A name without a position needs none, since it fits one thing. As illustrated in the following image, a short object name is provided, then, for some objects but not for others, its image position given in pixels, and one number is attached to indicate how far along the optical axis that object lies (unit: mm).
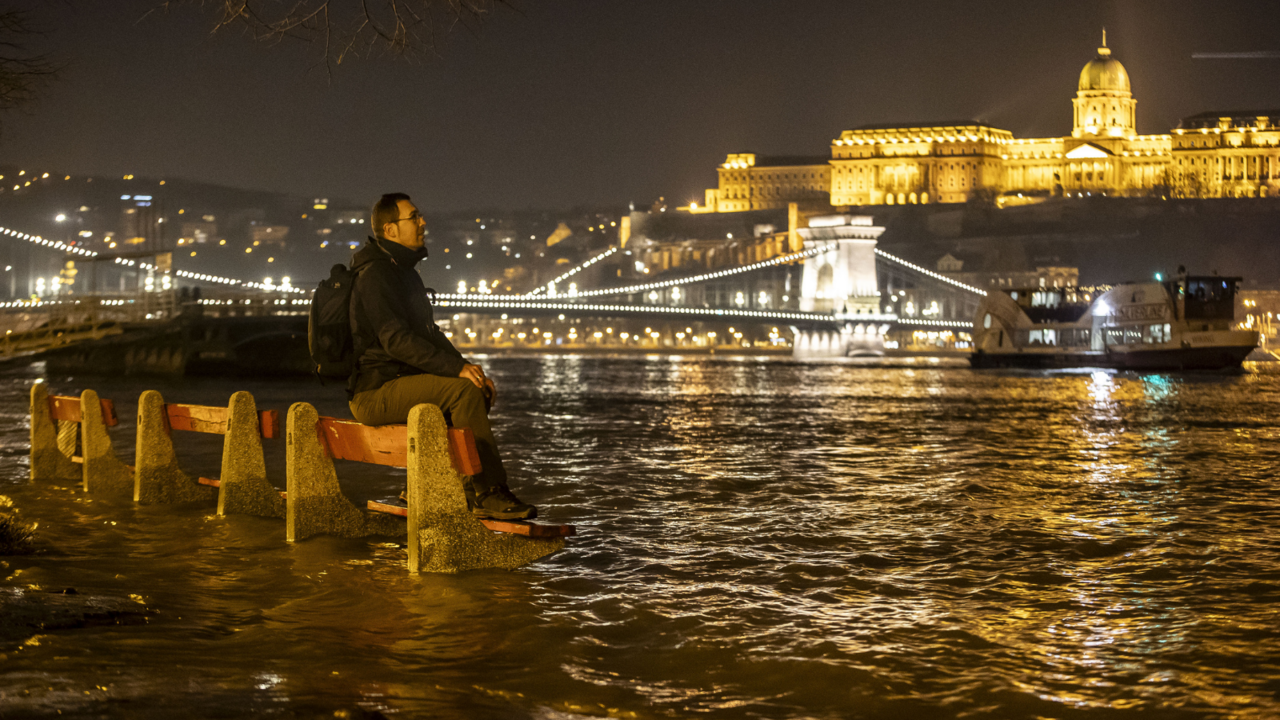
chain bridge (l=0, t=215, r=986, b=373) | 42406
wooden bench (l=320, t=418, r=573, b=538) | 5426
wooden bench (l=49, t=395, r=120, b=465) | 8148
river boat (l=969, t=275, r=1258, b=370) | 50844
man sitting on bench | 5461
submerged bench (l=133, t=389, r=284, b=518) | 6938
